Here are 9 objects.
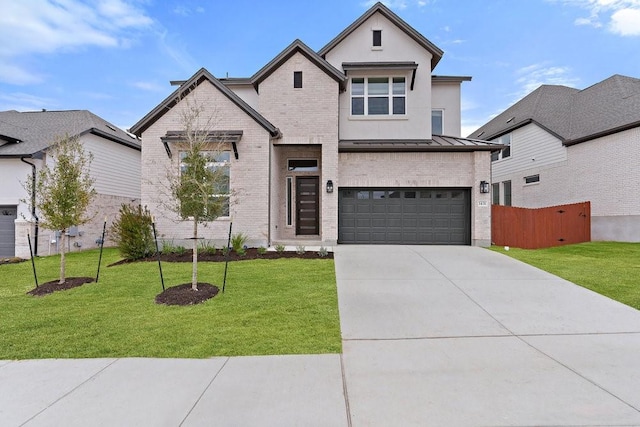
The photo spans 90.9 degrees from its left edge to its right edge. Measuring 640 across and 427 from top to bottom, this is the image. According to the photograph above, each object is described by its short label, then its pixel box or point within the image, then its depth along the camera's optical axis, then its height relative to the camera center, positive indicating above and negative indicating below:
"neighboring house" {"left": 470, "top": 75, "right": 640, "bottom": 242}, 13.83 +3.37
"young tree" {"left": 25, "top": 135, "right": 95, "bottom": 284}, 7.33 +0.47
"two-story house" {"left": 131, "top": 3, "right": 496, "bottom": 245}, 11.85 +2.63
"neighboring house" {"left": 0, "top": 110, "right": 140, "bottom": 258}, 13.15 +2.27
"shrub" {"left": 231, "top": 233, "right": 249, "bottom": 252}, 10.75 -0.91
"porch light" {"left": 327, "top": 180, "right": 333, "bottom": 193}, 12.38 +1.18
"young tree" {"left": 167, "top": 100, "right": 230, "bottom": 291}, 6.45 +0.59
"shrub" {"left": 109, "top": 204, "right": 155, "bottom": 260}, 10.45 -0.68
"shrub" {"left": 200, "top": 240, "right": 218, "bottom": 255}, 11.05 -1.17
